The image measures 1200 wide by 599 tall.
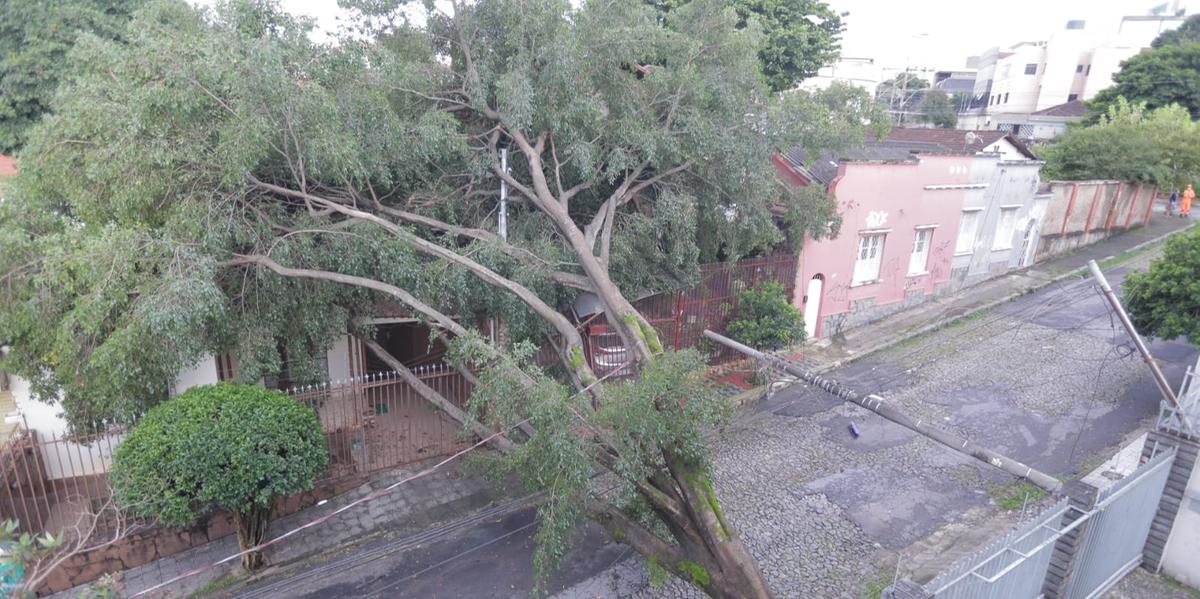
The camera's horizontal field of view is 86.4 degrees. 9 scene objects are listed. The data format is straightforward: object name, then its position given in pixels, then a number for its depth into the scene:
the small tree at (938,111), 42.09
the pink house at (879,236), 14.50
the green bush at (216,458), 6.63
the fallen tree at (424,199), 6.73
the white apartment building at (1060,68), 39.94
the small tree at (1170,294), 11.30
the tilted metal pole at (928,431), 6.56
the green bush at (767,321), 12.82
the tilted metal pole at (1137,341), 7.22
